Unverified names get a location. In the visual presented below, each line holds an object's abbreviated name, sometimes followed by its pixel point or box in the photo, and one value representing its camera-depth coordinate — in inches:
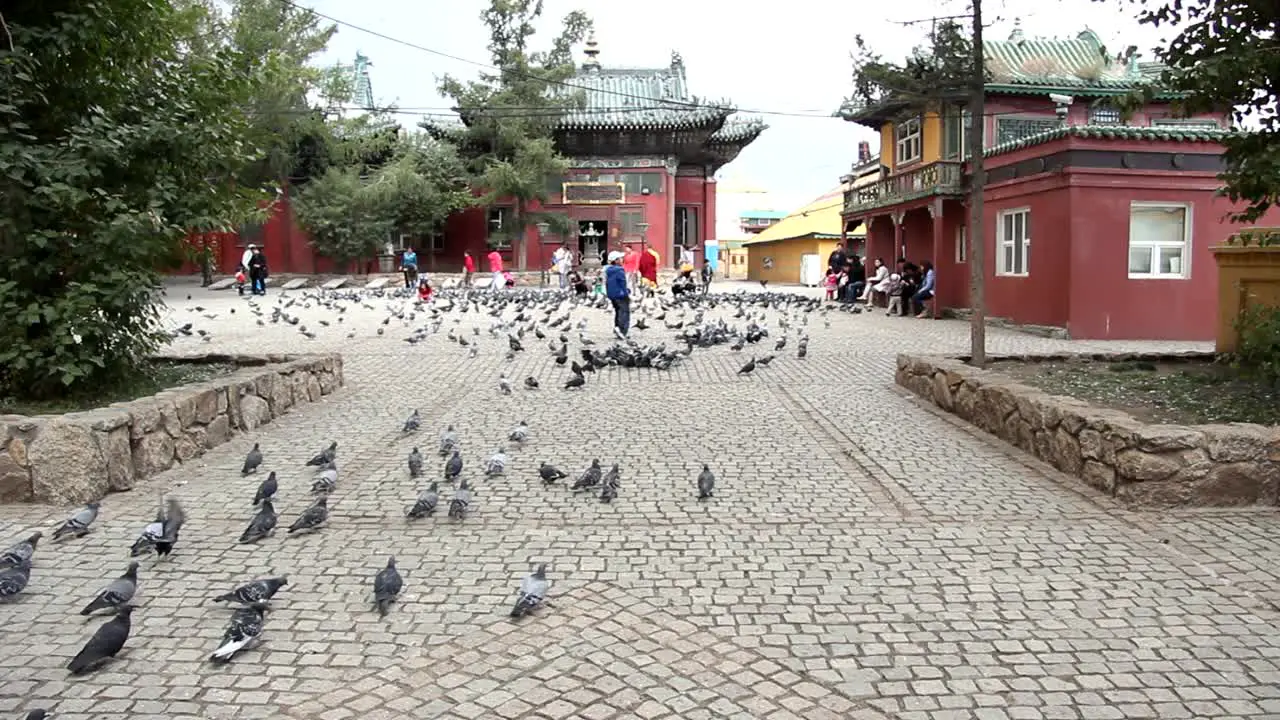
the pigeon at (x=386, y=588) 180.2
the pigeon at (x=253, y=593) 173.5
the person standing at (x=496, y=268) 1417.3
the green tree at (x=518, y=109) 1456.7
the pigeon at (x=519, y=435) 329.4
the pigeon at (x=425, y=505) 237.1
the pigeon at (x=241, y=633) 158.2
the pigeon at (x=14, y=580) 183.5
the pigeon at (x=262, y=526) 219.5
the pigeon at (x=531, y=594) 177.3
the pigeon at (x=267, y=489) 244.8
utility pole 420.2
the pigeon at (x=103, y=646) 153.6
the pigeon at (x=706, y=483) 257.8
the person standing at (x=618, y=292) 643.5
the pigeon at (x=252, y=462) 285.3
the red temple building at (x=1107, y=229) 681.0
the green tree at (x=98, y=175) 296.8
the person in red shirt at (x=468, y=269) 1487.5
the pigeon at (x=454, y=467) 271.9
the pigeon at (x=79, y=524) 221.8
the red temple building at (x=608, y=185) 1583.4
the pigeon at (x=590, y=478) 263.4
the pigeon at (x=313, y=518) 226.2
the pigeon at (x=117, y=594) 173.9
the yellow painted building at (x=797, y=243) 1854.1
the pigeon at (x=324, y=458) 284.7
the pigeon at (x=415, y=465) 282.0
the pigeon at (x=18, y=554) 188.1
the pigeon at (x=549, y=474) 271.7
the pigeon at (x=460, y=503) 239.0
